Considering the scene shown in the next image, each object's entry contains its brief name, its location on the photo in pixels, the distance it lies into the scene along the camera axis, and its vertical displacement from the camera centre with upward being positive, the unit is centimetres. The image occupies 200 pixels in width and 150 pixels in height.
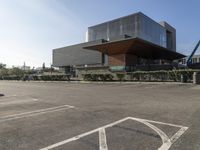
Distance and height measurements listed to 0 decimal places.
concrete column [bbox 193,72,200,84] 1782 -22
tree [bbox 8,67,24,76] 6970 +219
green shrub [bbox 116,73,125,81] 2655 -1
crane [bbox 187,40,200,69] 3779 +320
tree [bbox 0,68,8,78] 6856 +170
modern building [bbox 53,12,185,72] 3279 +750
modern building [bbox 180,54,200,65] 9022 +1093
